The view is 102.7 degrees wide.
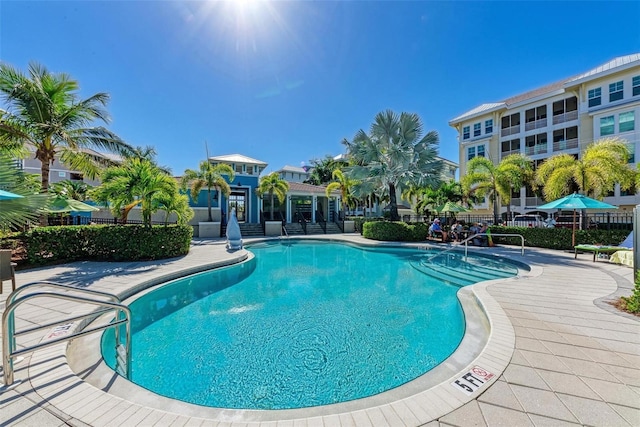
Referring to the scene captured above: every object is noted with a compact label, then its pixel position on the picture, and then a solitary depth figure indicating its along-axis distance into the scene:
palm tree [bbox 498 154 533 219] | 14.91
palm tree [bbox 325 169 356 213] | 23.38
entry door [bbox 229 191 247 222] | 25.61
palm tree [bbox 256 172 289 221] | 22.52
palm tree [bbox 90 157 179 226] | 8.95
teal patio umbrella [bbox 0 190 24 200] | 3.88
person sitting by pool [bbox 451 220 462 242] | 15.69
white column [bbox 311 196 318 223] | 27.16
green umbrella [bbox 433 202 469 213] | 15.72
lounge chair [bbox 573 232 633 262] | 9.26
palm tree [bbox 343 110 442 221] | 16.09
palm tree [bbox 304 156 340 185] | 41.58
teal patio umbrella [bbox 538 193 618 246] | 10.30
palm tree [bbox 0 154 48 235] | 5.07
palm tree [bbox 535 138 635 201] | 11.36
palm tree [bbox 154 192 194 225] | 9.86
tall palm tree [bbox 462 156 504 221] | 15.34
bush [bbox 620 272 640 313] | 4.27
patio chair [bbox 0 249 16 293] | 4.87
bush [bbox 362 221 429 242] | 16.38
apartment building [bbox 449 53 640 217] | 19.27
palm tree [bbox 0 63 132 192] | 9.04
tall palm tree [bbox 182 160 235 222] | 20.11
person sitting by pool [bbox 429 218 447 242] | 15.76
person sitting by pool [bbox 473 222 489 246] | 14.01
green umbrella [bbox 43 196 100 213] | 9.31
